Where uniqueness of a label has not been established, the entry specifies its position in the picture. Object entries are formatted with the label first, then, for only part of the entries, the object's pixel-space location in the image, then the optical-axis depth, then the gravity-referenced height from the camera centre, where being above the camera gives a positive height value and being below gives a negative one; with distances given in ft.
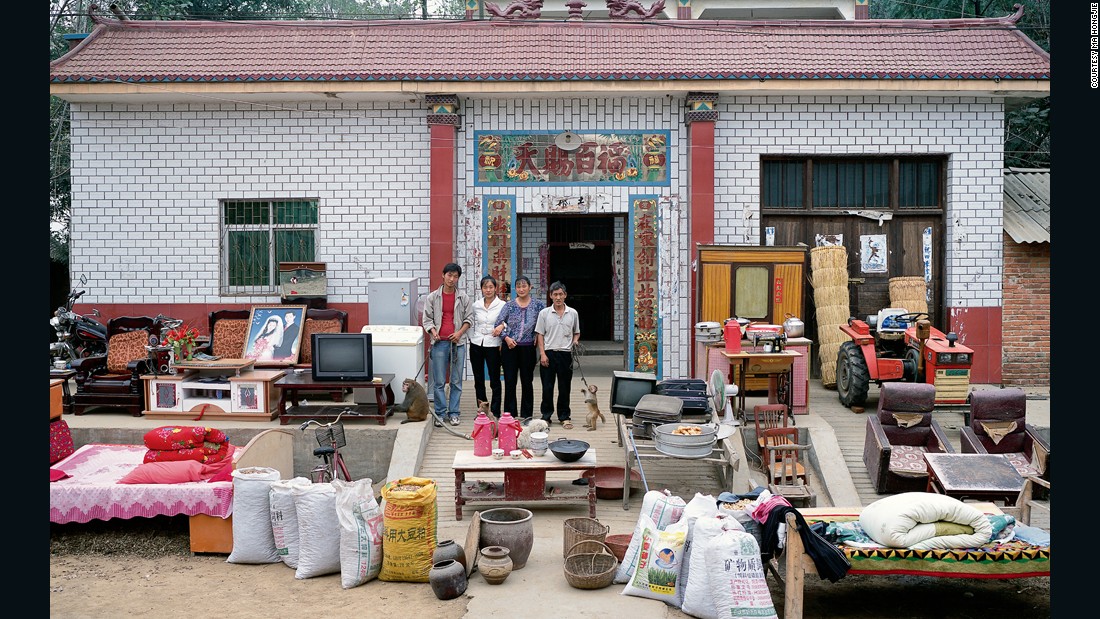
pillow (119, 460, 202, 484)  28.40 -5.30
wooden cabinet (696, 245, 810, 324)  41.47 +0.63
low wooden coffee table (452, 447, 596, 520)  29.35 -5.69
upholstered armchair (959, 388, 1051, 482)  32.43 -4.37
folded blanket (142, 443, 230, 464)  29.27 -4.90
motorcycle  39.24 -1.70
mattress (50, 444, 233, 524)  27.55 -5.93
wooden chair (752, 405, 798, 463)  33.78 -4.38
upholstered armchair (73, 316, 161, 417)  37.65 -3.34
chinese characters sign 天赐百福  43.68 +6.25
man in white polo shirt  35.91 -1.64
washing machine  38.14 -2.37
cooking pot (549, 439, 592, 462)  29.30 -4.74
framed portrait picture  40.45 -1.68
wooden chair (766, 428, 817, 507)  29.53 -6.07
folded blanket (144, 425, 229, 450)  29.19 -4.34
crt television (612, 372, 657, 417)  34.68 -3.40
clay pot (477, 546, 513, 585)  24.53 -6.94
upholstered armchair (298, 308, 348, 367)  41.68 -1.14
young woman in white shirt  36.50 -1.67
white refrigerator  40.45 -0.22
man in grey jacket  36.65 -1.42
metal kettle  38.27 -1.31
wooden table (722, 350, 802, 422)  35.81 -2.84
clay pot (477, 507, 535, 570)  25.67 -6.48
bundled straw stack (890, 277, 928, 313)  42.88 +0.05
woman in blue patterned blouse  36.45 -1.73
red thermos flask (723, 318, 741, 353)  36.42 -1.55
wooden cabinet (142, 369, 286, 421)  36.94 -3.98
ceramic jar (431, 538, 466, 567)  24.70 -6.68
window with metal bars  44.50 +2.61
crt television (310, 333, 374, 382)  36.47 -2.34
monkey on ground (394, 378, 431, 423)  35.86 -3.99
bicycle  28.43 -5.03
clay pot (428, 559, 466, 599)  23.80 -7.12
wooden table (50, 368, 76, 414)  37.40 -3.60
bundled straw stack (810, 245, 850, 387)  42.57 -0.26
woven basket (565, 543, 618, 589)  24.08 -7.03
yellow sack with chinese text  25.16 -6.36
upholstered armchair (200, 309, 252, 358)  41.42 -1.66
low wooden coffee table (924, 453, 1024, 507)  28.22 -5.49
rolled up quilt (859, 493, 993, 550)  23.06 -5.59
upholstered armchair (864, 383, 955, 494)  31.83 -4.63
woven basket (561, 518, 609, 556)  25.58 -6.40
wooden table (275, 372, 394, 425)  35.99 -3.74
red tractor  36.73 -2.49
